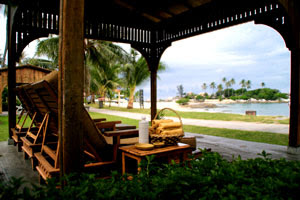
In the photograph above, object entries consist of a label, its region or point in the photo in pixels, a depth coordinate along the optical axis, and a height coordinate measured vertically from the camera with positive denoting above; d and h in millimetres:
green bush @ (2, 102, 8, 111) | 14644 -641
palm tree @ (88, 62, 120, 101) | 23330 +1903
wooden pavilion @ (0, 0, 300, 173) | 1773 +1714
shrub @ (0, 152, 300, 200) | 1007 -441
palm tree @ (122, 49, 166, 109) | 18938 +2073
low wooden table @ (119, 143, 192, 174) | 2250 -565
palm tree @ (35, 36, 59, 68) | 15812 +3405
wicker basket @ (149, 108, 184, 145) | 2504 -458
